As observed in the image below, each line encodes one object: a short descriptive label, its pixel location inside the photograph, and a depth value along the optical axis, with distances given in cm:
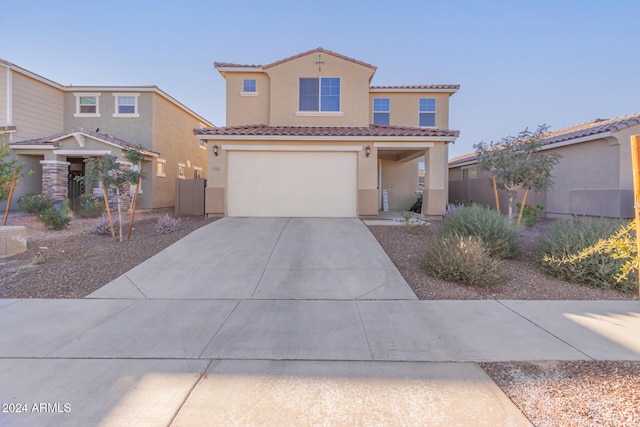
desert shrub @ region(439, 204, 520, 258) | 802
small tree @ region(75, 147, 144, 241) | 919
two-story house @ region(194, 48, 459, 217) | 1362
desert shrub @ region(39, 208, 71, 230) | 1133
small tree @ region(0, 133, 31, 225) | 983
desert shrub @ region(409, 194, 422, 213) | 1688
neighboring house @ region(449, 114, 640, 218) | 1214
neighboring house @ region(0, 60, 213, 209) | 1664
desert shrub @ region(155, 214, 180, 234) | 1080
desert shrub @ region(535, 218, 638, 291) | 646
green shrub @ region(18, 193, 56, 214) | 1298
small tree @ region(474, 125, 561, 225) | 988
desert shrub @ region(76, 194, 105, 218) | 1432
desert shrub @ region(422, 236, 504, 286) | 656
